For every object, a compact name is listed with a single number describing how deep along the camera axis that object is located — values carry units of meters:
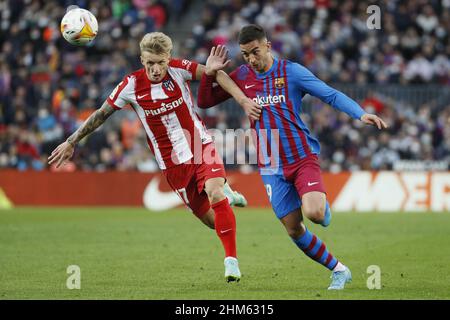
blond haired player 19.17
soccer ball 20.62
